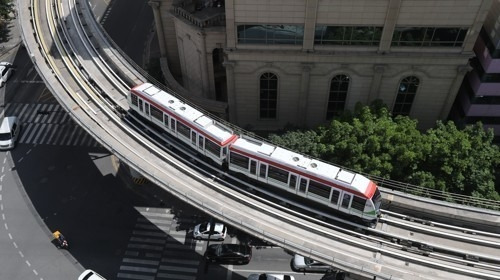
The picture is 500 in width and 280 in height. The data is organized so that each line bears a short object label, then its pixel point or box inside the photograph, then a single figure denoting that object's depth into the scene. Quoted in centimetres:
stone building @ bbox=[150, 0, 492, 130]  5147
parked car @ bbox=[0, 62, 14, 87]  7868
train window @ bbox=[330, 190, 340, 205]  4211
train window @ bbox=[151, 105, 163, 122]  5120
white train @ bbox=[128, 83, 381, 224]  4172
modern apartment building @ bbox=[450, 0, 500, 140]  5197
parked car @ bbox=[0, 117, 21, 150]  6694
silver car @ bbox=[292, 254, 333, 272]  5231
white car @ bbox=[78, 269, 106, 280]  5045
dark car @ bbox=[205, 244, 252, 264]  5273
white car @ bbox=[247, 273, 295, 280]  5022
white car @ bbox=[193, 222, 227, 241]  5528
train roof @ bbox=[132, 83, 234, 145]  4698
